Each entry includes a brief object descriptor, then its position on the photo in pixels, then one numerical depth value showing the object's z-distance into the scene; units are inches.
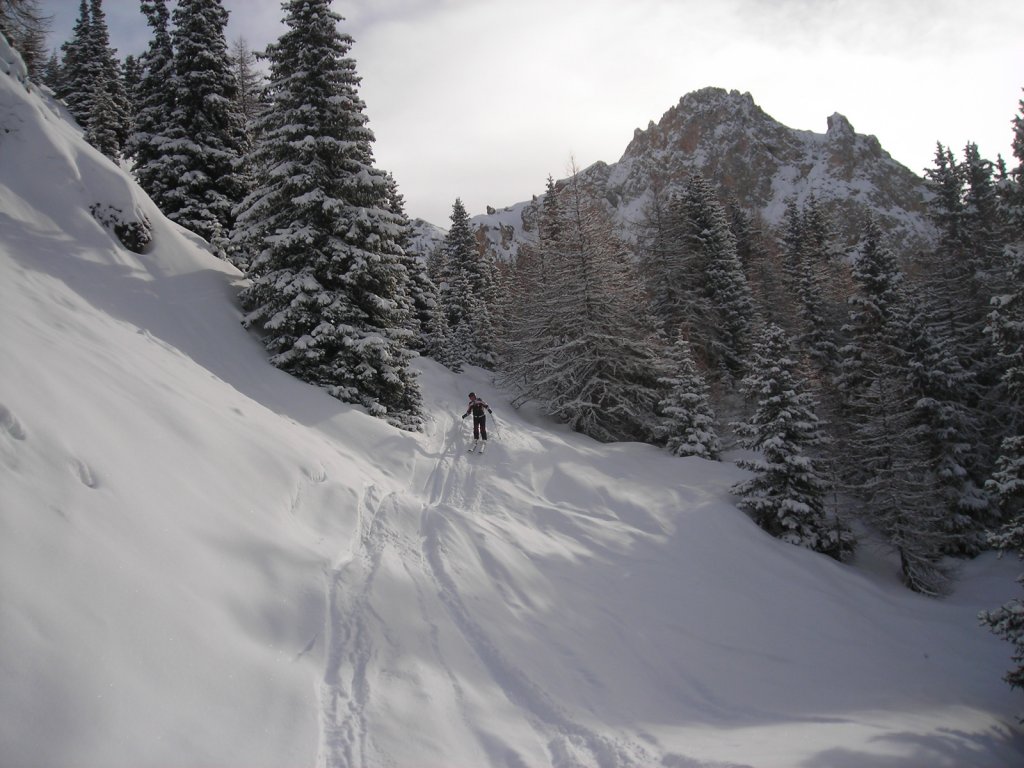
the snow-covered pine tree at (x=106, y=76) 1139.9
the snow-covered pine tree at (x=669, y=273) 1176.8
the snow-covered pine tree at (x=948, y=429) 743.7
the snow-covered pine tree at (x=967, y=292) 794.2
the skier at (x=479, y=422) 636.1
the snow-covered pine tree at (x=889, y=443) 643.5
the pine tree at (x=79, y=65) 1376.7
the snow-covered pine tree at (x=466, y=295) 1425.9
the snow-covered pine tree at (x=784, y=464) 590.9
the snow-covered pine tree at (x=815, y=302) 1099.3
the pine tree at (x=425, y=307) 1246.3
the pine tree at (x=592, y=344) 901.2
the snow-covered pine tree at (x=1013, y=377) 362.9
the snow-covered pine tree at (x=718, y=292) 1171.9
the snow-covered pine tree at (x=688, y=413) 768.9
